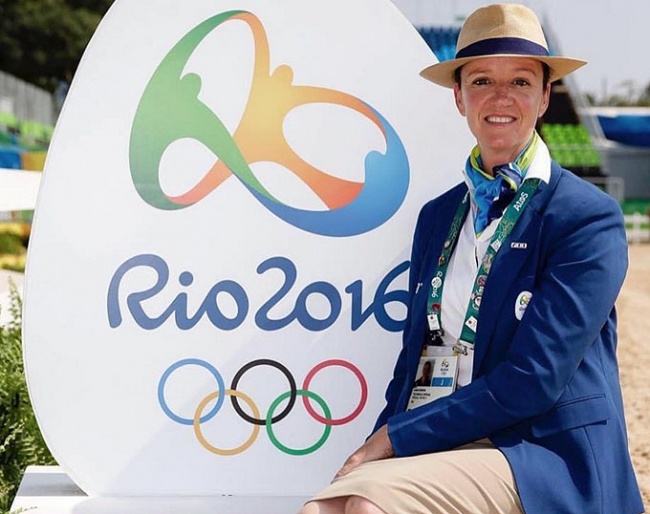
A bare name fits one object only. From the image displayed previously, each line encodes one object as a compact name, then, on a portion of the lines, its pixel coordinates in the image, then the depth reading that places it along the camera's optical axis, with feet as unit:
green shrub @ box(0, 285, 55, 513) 12.16
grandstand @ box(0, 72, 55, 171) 95.04
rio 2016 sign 9.82
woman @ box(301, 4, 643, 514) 7.43
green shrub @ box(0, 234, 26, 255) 46.09
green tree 126.52
